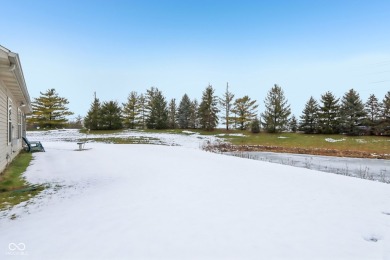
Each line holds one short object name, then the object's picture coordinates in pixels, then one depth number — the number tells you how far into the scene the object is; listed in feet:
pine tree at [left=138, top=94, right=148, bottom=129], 122.01
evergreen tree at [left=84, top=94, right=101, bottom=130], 108.58
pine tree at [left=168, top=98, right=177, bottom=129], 129.84
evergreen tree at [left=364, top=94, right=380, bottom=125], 94.17
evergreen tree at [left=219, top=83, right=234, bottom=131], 114.03
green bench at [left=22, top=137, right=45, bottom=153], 40.11
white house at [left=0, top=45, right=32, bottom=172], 17.34
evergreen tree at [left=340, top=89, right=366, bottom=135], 91.15
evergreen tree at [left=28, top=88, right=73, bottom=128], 107.45
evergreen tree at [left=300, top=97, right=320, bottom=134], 100.27
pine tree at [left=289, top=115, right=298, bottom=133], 108.17
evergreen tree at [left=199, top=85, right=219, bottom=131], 107.96
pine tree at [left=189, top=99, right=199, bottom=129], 122.08
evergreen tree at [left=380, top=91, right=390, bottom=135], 86.17
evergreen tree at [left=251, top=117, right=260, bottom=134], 99.06
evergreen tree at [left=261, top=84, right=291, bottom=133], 101.00
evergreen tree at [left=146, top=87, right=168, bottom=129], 115.14
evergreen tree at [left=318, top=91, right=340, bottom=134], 95.70
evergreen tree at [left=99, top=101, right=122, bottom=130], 108.27
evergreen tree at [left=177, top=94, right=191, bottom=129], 125.18
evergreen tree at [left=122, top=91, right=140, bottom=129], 118.62
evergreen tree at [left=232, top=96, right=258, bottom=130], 110.52
